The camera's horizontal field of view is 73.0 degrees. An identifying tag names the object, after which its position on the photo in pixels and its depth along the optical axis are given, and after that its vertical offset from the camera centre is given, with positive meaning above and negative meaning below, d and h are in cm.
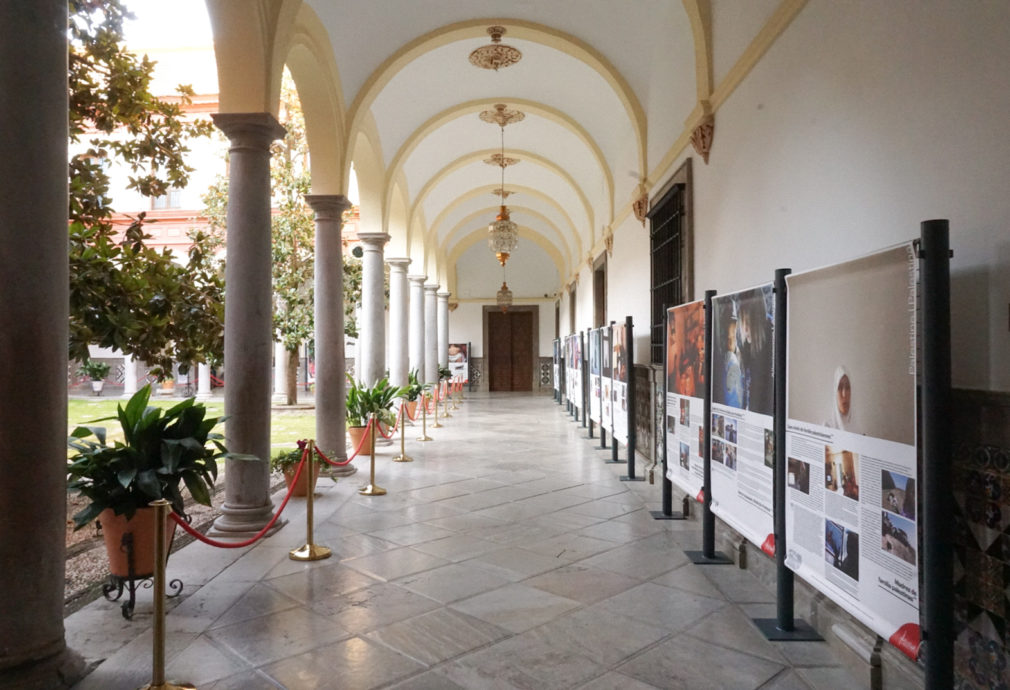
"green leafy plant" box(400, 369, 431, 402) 1307 -73
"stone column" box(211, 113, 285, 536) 532 +18
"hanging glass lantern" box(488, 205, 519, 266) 1455 +253
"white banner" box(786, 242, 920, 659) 231 -35
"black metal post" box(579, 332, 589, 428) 1205 -41
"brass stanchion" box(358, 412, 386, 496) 691 -142
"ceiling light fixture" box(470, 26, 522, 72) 940 +418
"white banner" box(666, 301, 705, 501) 464 -34
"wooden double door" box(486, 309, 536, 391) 2711 +6
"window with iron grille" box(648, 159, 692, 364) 649 +107
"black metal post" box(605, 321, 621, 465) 902 -135
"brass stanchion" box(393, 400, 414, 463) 897 -144
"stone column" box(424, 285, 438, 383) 2047 +46
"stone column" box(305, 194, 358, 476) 789 +23
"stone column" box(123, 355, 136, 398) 2330 -88
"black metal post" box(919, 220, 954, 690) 216 -37
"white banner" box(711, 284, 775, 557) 348 -35
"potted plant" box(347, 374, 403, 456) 926 -73
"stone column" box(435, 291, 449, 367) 2330 +90
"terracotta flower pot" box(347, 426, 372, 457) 916 -112
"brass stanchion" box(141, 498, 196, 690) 264 -94
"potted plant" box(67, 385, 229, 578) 371 -65
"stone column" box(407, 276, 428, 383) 1766 +84
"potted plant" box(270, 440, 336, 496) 664 -111
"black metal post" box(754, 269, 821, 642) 324 -73
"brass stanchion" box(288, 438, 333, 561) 475 -141
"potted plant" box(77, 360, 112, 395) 1915 -50
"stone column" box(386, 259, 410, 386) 1352 +56
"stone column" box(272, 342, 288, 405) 1967 -66
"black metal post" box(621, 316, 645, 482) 719 -57
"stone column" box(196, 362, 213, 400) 2211 -95
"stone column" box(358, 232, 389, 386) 1080 +60
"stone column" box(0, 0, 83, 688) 271 +0
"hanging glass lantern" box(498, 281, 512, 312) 2242 +181
